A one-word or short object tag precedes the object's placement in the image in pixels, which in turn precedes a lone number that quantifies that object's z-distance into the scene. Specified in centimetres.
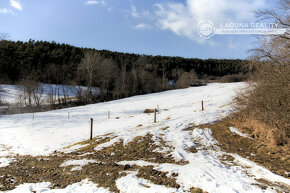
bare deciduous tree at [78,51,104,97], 4262
